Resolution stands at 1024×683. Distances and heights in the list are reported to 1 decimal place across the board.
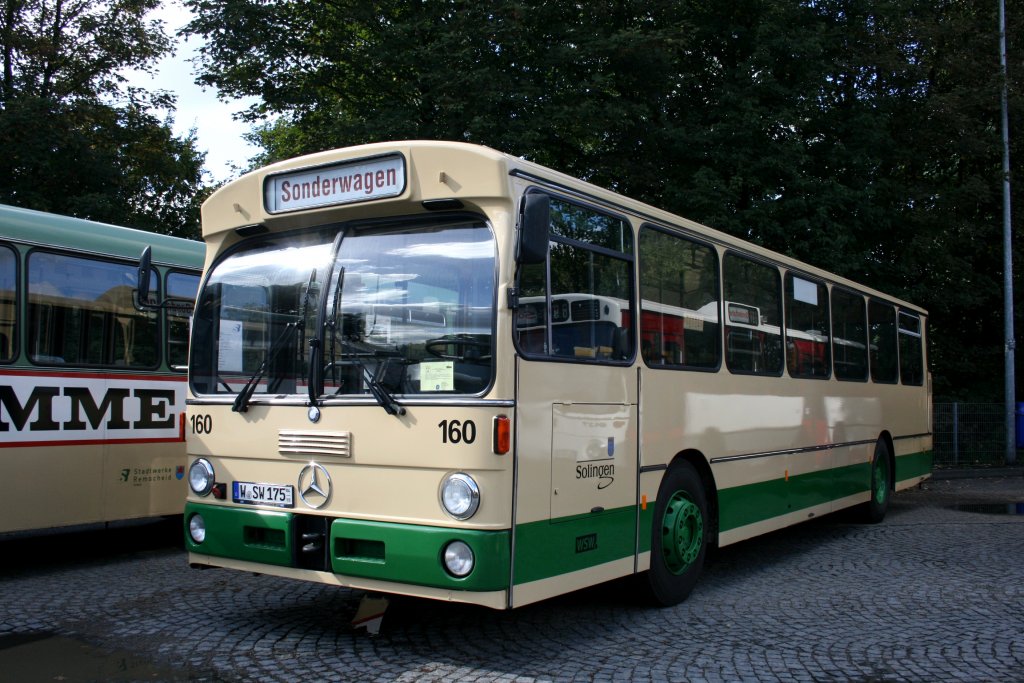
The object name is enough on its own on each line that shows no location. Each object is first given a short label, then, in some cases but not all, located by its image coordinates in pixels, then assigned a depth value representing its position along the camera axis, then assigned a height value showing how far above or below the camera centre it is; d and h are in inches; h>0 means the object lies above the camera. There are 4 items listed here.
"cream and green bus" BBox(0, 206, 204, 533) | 320.2 +9.0
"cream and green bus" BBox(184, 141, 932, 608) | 213.8 +4.5
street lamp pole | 889.5 +107.4
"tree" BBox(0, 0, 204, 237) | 802.2 +246.3
